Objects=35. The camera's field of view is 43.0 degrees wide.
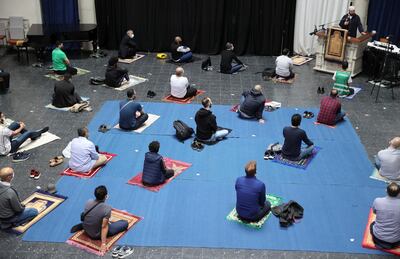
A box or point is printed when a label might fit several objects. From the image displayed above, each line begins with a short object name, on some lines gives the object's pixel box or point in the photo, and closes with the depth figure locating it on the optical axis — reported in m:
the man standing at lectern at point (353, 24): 14.38
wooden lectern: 14.31
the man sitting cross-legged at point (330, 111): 11.45
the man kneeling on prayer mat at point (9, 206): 7.74
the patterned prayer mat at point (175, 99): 12.96
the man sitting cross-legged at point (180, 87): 12.86
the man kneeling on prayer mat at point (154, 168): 8.87
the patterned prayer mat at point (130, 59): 15.98
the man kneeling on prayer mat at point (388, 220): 7.32
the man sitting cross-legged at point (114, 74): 13.61
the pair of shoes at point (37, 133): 10.68
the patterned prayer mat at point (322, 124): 11.60
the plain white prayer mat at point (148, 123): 11.30
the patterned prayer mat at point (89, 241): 7.51
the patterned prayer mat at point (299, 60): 15.99
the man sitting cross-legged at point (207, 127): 10.37
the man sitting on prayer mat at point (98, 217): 7.39
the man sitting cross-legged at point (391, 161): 9.16
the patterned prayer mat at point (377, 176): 9.43
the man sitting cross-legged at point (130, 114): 11.02
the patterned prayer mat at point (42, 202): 8.28
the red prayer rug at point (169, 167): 9.09
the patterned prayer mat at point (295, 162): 9.86
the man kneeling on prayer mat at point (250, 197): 7.82
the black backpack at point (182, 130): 10.77
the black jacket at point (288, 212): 8.11
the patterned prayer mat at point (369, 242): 7.53
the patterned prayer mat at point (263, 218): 8.07
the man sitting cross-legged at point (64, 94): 12.23
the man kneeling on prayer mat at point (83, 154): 9.35
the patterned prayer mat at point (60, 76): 14.57
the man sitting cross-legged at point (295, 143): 9.66
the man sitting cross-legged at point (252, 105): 11.65
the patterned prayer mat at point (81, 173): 9.43
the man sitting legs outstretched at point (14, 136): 10.02
